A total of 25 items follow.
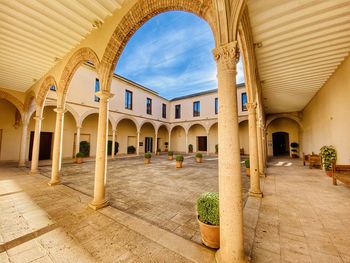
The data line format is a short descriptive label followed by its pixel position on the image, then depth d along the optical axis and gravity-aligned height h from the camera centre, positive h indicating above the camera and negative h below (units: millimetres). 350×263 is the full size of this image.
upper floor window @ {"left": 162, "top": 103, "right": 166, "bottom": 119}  21422 +4441
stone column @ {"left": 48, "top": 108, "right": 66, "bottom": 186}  5402 -236
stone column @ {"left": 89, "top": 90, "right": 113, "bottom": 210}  3648 -330
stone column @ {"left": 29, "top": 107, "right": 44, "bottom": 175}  7277 -273
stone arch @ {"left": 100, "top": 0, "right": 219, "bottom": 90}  2431 +2590
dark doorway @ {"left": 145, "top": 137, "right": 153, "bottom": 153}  20172 -265
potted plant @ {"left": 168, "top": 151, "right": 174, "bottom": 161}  13609 -1267
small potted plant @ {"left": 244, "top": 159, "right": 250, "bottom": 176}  7070 -1195
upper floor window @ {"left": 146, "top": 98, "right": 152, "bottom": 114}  18828 +4532
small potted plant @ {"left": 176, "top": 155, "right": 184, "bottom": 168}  9484 -1179
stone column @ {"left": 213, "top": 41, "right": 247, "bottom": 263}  1917 -267
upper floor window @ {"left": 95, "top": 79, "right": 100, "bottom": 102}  13376 +4951
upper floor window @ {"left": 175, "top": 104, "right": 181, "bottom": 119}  21778 +4489
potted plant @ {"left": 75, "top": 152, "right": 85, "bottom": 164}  10820 -1099
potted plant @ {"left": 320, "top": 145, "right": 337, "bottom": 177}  6970 -616
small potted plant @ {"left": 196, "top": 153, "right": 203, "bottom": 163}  12086 -1261
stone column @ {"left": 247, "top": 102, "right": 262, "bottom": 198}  4508 -354
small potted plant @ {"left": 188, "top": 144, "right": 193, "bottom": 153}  21312 -804
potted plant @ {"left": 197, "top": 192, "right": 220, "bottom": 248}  2191 -1149
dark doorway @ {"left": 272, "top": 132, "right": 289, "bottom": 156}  18984 -21
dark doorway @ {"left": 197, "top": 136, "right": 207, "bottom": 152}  20797 -84
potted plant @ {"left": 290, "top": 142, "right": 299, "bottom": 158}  15719 -635
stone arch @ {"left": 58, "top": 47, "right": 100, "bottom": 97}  4309 +2526
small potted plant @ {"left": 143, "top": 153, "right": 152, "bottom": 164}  11305 -1196
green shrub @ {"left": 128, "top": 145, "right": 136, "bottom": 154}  17406 -822
